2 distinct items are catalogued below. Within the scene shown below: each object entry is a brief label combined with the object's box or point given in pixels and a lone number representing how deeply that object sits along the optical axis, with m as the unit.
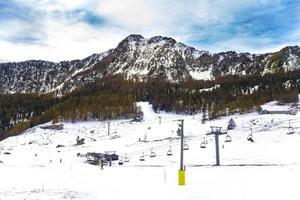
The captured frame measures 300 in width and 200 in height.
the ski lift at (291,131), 90.49
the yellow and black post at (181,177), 32.25
